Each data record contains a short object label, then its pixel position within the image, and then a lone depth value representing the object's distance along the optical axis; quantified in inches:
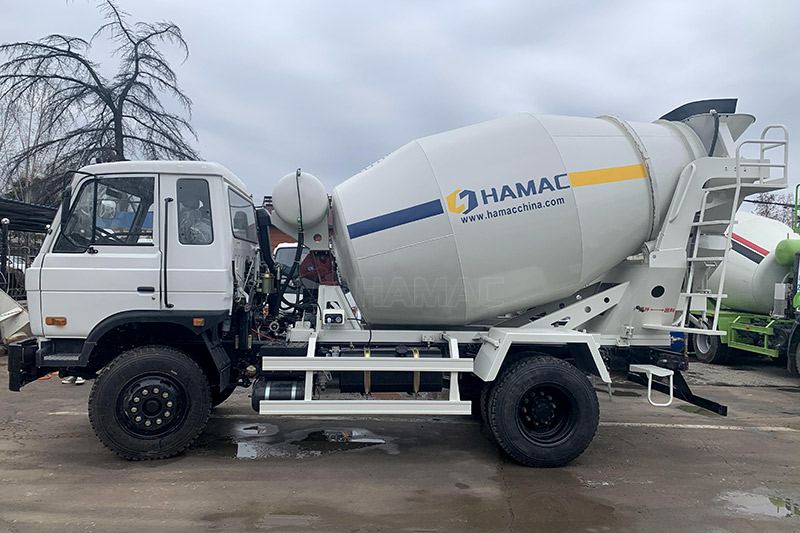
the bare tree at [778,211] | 1074.3
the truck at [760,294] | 422.0
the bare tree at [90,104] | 417.7
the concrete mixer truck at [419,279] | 201.0
